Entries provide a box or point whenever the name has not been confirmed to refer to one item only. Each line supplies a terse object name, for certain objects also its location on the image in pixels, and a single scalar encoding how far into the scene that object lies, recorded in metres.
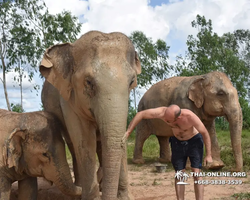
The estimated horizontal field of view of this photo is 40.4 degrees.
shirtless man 3.73
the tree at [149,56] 20.77
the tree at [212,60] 18.05
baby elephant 4.24
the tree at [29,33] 15.05
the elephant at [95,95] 3.27
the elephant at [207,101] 6.78
